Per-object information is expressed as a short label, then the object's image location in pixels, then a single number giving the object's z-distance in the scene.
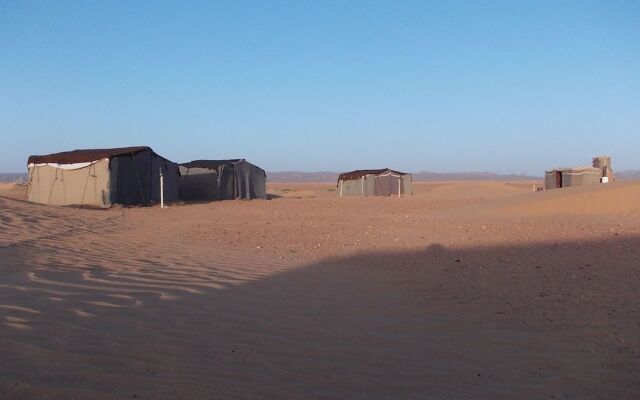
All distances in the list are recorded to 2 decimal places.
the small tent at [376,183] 43.66
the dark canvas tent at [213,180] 35.50
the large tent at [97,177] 26.31
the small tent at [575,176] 34.56
